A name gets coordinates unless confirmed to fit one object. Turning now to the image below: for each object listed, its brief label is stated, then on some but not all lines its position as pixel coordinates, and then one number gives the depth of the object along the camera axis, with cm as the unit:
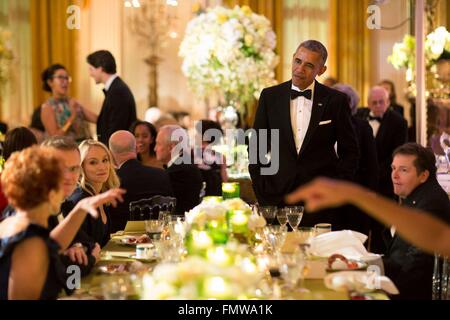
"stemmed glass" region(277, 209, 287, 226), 414
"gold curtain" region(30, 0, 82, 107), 994
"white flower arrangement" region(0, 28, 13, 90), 963
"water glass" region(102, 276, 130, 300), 261
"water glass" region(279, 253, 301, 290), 279
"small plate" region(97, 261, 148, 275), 328
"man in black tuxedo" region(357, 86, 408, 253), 679
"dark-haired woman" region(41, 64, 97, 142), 775
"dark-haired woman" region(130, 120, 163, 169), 623
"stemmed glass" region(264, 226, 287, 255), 359
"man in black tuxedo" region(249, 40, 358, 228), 489
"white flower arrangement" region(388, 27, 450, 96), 662
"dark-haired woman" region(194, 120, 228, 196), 646
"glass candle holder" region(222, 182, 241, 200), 392
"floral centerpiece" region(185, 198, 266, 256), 282
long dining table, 283
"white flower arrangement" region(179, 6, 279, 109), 768
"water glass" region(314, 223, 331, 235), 406
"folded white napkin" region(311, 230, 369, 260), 366
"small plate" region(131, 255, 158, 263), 363
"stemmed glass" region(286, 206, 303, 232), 411
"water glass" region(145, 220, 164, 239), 381
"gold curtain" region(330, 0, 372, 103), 1050
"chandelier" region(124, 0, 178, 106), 1024
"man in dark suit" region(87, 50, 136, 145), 700
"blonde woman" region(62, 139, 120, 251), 407
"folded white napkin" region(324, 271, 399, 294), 285
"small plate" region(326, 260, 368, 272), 333
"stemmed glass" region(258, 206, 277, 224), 414
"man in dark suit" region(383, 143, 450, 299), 374
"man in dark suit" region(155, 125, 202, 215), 581
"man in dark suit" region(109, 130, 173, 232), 511
